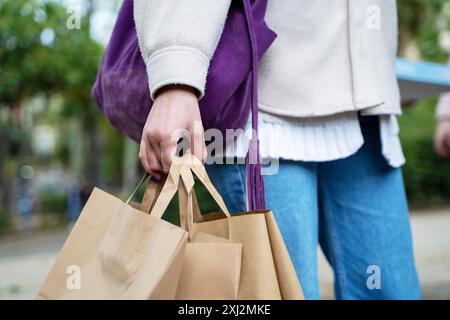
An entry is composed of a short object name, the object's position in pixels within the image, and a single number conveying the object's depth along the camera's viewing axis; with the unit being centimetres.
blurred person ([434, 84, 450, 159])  259
